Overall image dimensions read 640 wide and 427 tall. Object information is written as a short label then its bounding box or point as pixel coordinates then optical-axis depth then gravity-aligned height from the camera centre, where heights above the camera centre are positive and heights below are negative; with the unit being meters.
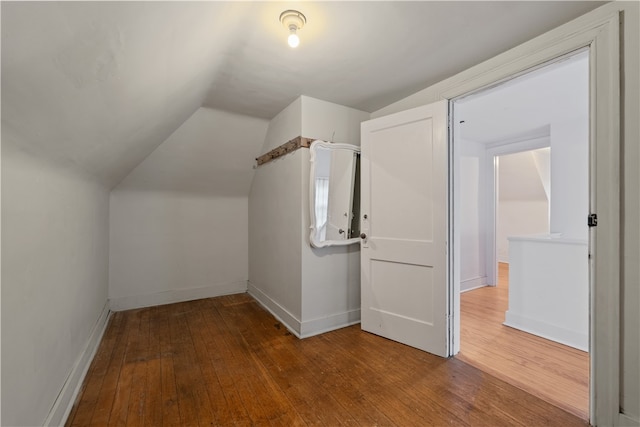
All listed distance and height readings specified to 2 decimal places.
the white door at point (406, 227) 2.16 -0.12
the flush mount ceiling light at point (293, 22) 1.46 +1.06
